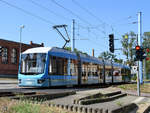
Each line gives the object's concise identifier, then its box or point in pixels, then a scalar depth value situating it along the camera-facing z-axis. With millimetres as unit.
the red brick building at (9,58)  46184
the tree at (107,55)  121000
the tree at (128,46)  64188
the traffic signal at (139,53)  17266
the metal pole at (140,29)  30828
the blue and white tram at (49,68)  16469
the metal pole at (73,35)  32688
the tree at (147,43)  76669
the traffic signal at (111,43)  23403
